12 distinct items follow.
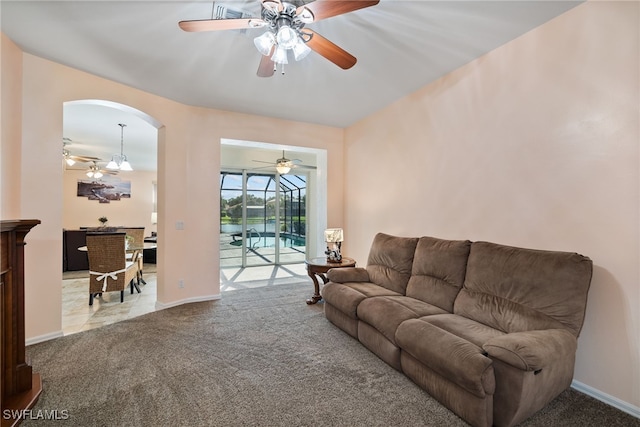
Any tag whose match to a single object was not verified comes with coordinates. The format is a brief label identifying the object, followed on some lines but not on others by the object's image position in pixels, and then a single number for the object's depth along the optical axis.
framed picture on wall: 8.02
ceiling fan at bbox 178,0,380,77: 1.61
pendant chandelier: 5.48
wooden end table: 3.72
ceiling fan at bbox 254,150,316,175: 5.81
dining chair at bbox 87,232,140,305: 3.79
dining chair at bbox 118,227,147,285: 4.69
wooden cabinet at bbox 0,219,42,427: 1.81
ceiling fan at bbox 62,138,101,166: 5.45
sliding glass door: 6.73
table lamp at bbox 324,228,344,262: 4.00
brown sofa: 1.63
